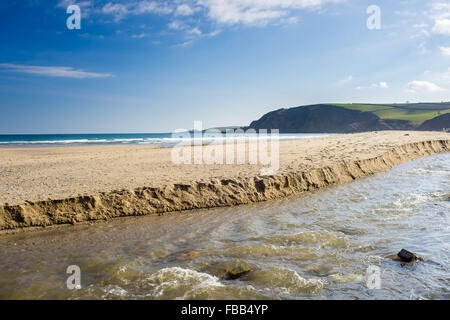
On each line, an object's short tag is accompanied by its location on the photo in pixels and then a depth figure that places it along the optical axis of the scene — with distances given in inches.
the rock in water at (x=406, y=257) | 165.3
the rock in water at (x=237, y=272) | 156.1
